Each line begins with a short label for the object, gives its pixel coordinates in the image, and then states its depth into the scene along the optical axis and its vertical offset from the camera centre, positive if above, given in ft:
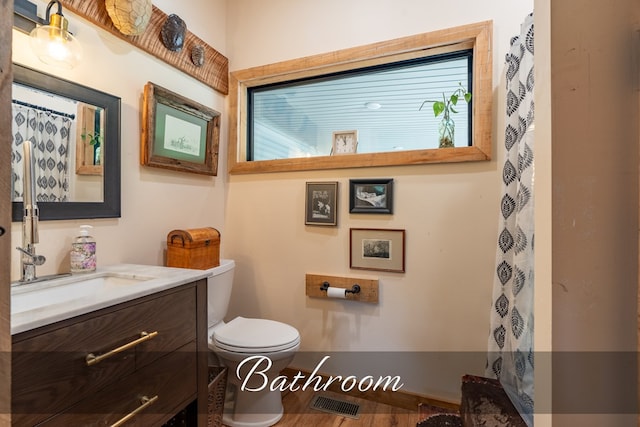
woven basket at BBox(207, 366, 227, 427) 4.40 -2.67
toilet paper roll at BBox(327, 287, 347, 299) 5.77 -1.45
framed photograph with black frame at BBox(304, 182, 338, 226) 6.06 +0.26
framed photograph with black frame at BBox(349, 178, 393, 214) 5.68 +0.39
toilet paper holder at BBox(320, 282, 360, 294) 5.81 -1.40
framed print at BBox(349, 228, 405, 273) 5.64 -0.61
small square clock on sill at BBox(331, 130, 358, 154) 6.22 +1.53
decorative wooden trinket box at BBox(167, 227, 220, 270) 5.07 -0.58
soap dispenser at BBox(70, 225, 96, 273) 3.94 -0.51
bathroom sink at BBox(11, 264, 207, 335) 2.36 -0.79
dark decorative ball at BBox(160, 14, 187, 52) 5.32 +3.20
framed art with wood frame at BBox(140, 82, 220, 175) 5.04 +1.51
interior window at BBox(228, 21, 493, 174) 5.28 +2.29
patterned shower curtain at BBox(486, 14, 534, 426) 3.66 -0.42
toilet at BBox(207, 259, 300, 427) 4.72 -2.15
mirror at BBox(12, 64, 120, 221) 3.67 +0.89
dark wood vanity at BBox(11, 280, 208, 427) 2.29 -1.37
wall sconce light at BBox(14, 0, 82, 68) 3.56 +2.17
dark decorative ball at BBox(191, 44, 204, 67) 5.95 +3.13
